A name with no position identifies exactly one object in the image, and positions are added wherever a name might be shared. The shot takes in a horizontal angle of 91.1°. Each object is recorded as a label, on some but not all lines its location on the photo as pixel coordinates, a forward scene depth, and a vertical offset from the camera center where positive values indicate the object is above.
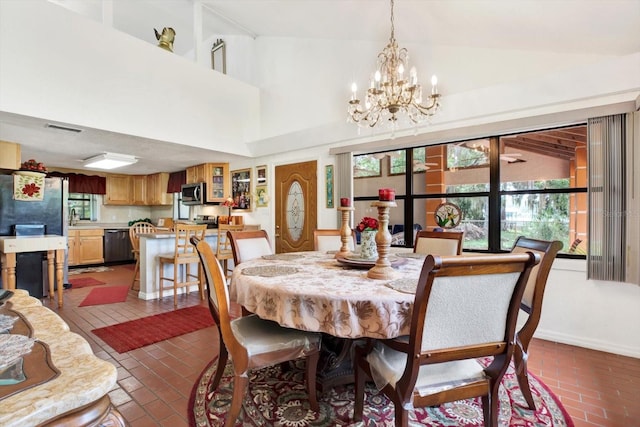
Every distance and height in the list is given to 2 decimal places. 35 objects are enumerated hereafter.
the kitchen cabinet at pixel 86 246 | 6.27 -0.72
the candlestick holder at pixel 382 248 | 1.67 -0.21
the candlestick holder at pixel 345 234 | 2.30 -0.17
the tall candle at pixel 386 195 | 1.63 +0.08
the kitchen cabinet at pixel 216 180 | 5.71 +0.57
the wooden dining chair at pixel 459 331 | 1.13 -0.47
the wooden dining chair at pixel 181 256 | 3.80 -0.57
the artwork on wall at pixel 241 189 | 5.54 +0.41
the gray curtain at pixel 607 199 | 2.49 +0.10
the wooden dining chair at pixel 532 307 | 1.56 -0.52
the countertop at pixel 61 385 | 0.51 -0.32
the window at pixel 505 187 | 2.90 +0.24
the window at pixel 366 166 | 4.36 +0.63
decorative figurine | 4.36 +2.41
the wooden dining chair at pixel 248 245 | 2.62 -0.29
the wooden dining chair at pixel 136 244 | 4.44 -0.50
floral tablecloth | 1.35 -0.42
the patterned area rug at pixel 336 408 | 1.68 -1.13
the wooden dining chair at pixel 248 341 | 1.53 -0.68
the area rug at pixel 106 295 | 3.94 -1.14
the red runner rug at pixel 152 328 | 2.71 -1.13
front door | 4.62 +0.08
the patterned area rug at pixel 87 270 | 6.00 -1.17
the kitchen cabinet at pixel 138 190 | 7.21 +0.50
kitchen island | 4.08 -0.67
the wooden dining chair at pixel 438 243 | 2.72 -0.29
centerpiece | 1.96 -0.18
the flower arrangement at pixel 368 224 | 1.94 -0.09
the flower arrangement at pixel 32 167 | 4.07 +0.58
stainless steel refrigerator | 4.00 -0.10
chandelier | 2.37 +0.91
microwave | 5.74 +0.33
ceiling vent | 3.34 +0.92
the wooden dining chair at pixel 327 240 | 3.19 -0.30
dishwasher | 6.83 -0.77
